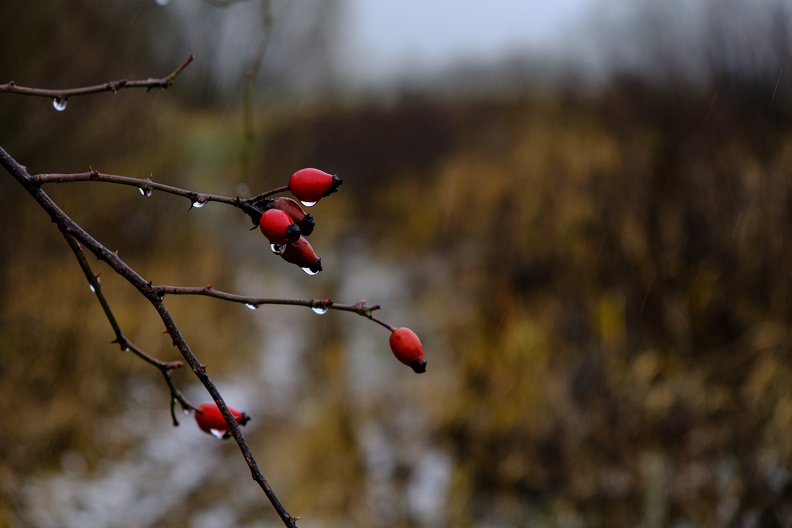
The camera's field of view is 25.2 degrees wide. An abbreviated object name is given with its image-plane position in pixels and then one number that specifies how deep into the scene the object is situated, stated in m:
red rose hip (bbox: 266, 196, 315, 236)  0.67
